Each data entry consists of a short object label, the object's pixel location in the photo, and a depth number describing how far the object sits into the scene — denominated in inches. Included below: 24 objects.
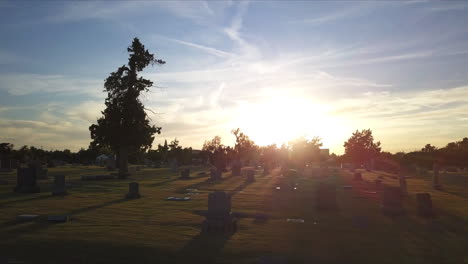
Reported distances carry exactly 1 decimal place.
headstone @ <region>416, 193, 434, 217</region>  649.6
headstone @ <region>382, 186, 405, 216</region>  670.5
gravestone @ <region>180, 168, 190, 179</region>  1528.1
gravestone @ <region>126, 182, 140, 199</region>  823.6
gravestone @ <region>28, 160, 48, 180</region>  1295.3
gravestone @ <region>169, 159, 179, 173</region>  2018.7
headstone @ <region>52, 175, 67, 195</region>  852.0
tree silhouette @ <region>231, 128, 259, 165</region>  3348.9
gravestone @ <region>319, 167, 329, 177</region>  1829.2
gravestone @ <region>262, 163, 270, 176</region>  1931.1
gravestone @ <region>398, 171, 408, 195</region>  996.1
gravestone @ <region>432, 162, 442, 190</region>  1202.6
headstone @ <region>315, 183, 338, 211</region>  717.3
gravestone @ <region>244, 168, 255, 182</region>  1424.7
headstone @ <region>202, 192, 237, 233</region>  494.0
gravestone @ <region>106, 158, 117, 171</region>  2104.5
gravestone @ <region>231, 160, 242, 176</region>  1762.7
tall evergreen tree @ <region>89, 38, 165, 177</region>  1577.3
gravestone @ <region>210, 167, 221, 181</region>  1419.8
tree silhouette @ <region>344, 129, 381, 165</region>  3782.0
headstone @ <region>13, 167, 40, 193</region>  878.4
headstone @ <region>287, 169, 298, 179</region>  1611.7
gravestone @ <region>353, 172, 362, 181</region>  1556.7
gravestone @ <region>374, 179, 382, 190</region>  1084.6
